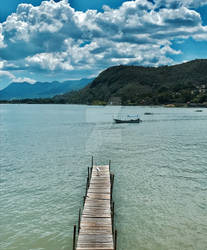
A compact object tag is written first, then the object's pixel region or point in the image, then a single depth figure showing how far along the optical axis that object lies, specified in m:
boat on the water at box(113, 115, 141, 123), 121.68
